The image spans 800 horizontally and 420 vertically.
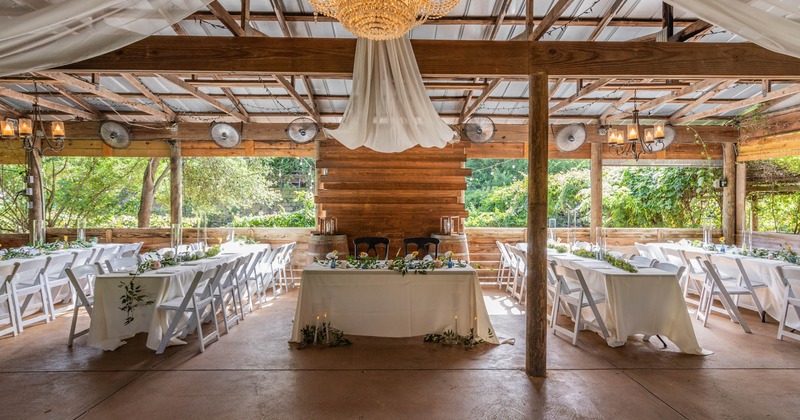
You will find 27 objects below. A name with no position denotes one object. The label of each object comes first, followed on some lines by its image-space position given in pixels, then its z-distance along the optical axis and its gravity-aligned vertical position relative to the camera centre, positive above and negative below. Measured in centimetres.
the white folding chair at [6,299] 437 -93
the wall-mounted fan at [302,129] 715 +149
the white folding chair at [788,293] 409 -90
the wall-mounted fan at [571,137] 767 +142
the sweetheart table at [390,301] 423 -95
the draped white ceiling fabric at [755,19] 247 +120
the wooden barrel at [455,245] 655 -55
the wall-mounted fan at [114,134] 762 +152
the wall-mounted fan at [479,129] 726 +150
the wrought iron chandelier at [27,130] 547 +122
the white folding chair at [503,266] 726 -107
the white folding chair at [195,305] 379 -91
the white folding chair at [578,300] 405 -94
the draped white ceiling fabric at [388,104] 336 +99
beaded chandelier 219 +111
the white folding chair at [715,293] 467 -103
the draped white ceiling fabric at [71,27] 227 +114
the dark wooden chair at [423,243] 675 -55
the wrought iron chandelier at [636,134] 573 +114
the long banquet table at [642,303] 402 -94
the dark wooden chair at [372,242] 709 -54
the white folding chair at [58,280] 512 -89
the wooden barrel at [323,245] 627 -52
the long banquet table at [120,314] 390 -99
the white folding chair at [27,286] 451 -88
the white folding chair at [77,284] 388 -68
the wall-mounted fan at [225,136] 745 +145
